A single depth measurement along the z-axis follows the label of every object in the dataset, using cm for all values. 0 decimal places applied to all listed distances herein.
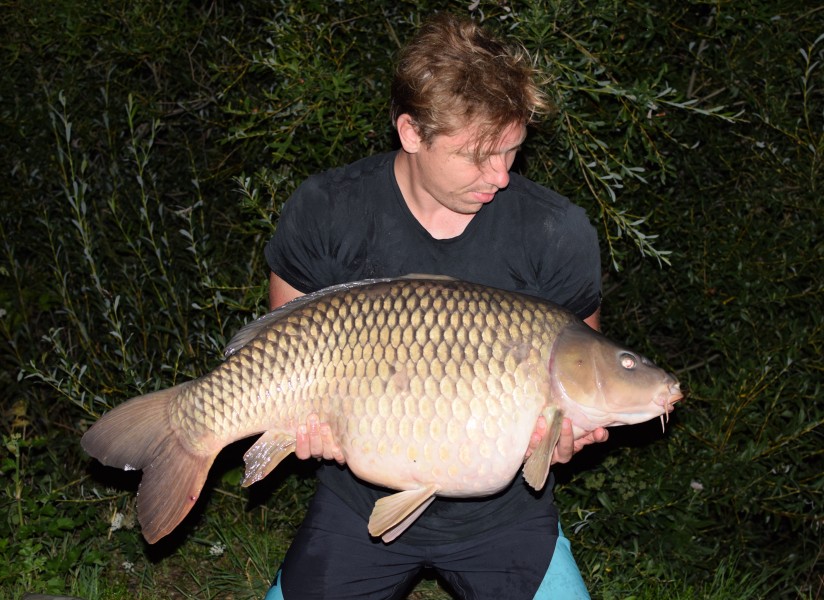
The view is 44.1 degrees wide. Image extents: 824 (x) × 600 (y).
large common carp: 193
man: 217
